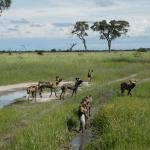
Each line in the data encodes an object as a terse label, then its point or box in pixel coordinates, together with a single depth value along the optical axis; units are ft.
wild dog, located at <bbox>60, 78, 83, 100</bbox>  122.79
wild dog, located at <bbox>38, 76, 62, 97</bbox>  128.88
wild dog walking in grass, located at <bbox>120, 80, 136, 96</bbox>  118.83
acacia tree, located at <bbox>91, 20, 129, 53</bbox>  442.09
